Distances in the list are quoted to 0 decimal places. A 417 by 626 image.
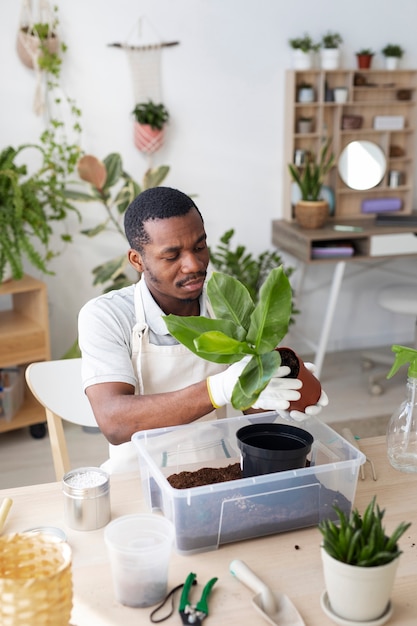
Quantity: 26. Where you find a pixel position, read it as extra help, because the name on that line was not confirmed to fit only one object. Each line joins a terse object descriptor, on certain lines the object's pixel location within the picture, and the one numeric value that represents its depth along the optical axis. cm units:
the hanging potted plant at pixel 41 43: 334
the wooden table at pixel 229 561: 106
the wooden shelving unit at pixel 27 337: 319
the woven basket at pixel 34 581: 95
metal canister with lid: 126
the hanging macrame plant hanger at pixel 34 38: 334
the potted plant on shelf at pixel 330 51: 386
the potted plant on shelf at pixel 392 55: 398
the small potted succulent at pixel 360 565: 100
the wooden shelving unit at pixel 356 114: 397
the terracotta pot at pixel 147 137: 363
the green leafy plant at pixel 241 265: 363
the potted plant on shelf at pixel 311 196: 375
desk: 367
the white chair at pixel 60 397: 175
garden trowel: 104
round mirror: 413
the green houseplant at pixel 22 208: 304
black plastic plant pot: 126
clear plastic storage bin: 120
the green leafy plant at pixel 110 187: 332
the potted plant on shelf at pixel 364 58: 394
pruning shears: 104
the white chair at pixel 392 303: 373
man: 146
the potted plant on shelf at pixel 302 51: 384
